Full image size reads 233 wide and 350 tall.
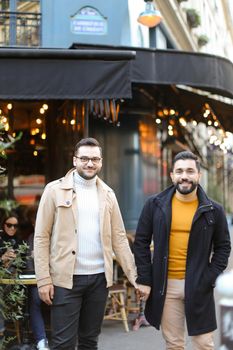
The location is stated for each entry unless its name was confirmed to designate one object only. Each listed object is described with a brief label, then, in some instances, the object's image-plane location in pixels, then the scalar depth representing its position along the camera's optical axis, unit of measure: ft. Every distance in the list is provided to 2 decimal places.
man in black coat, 14.11
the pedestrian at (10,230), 22.08
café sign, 32.32
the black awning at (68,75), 22.18
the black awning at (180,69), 26.21
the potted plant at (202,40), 68.08
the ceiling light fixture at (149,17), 30.94
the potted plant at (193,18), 59.67
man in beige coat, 13.97
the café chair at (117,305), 23.66
